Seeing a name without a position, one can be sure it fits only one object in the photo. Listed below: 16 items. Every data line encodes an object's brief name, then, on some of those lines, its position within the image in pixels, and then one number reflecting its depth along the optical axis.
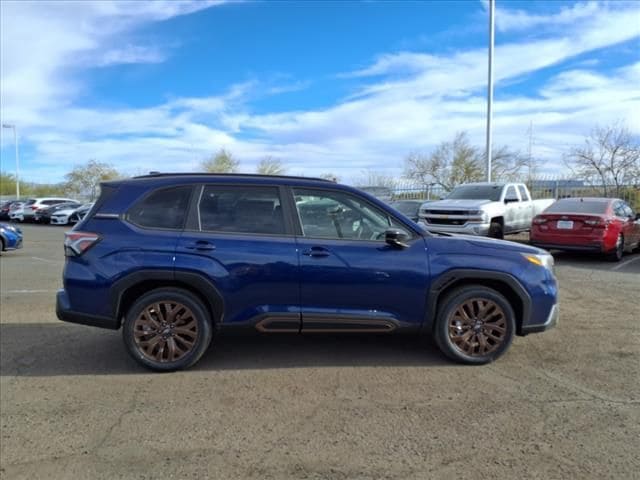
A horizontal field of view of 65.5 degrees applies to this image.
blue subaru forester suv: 4.52
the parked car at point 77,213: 30.01
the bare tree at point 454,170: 30.12
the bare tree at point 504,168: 30.14
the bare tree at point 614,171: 20.50
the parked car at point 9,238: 14.00
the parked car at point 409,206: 18.53
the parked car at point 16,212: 35.50
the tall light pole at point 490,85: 19.28
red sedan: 11.31
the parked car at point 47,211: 33.50
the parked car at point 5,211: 38.52
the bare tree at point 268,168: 46.19
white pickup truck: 13.20
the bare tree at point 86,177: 59.88
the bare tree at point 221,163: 47.84
